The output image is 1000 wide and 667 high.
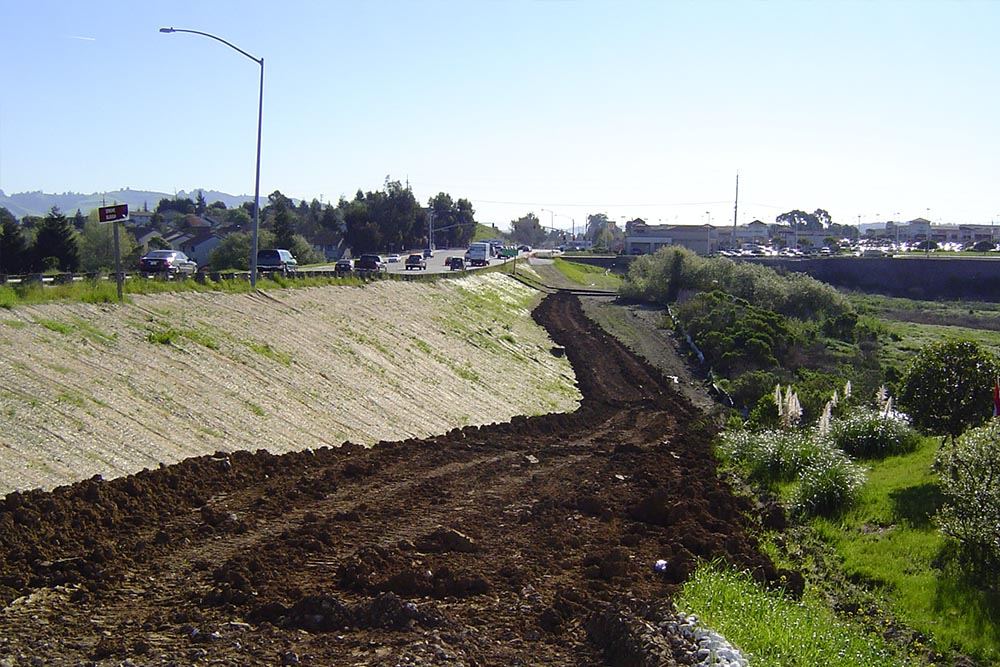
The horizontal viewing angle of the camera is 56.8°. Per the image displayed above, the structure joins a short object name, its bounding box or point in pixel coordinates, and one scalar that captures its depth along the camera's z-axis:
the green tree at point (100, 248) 67.12
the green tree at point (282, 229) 84.54
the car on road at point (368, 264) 61.66
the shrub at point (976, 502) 10.37
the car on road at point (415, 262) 70.12
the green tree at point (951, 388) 15.70
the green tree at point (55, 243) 55.22
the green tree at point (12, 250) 52.59
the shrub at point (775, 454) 17.22
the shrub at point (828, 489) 14.56
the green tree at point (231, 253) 63.28
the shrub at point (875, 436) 17.89
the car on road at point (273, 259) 48.22
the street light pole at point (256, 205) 30.52
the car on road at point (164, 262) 37.59
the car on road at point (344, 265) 53.97
